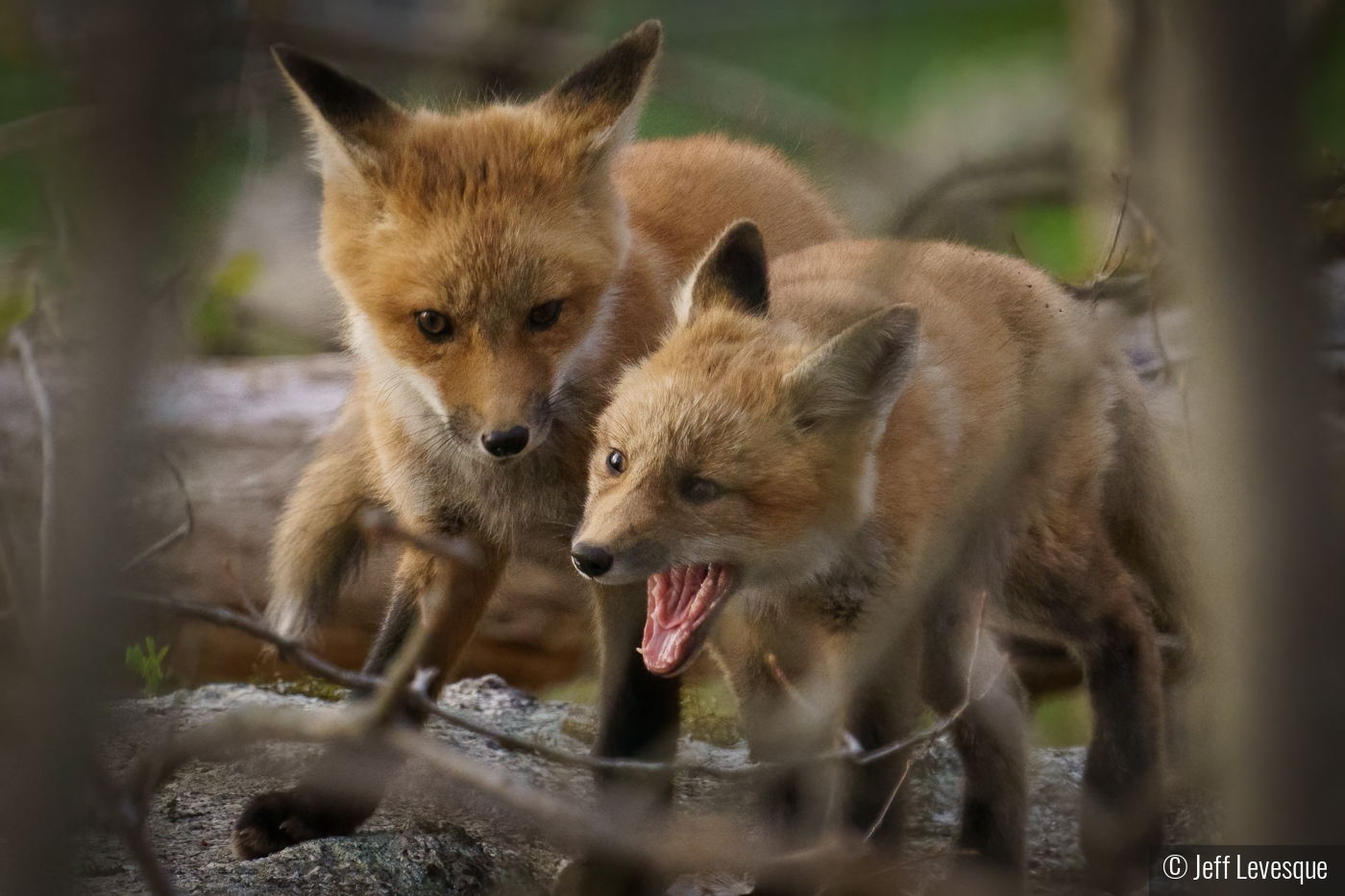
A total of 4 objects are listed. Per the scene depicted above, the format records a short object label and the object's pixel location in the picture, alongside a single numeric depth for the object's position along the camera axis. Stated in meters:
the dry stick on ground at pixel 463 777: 4.79
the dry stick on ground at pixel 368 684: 5.18
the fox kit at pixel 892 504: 5.65
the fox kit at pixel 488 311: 5.69
